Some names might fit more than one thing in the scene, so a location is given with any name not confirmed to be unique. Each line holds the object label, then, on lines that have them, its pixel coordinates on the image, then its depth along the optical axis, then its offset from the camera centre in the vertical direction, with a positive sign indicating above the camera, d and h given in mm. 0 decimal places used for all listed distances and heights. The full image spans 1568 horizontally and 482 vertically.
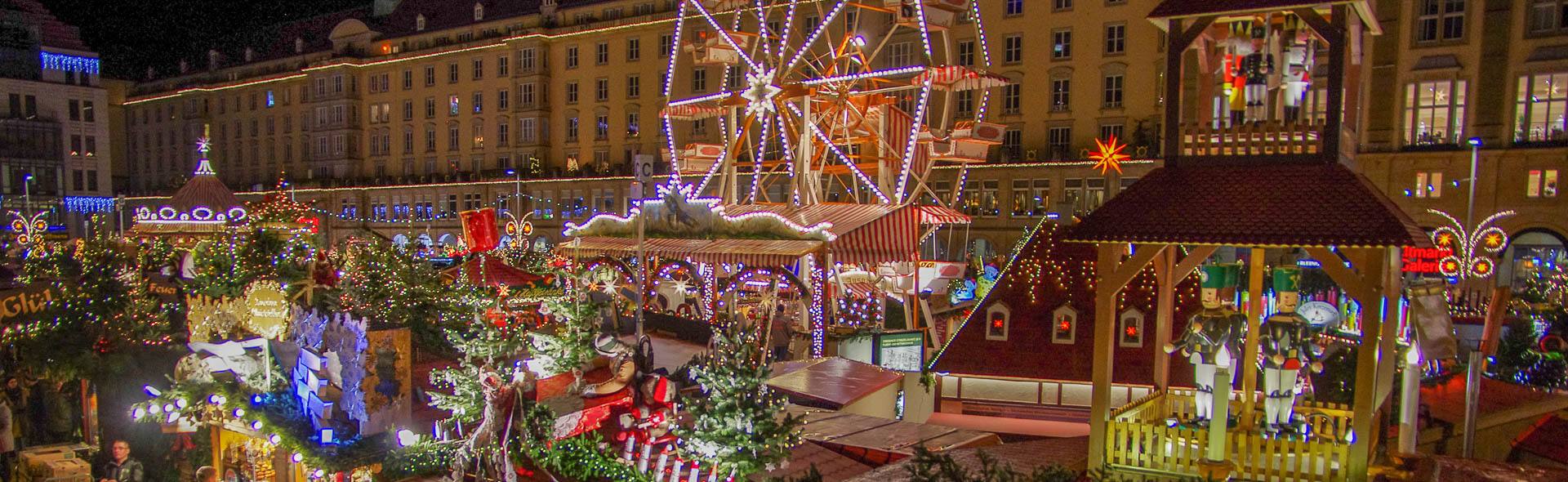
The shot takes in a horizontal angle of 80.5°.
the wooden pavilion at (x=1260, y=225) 8133 -284
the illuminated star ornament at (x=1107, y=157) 32641 +1223
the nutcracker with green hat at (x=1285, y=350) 8758 -1476
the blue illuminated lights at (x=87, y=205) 61438 -1992
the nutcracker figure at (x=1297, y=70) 8977 +1206
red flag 24188 -1259
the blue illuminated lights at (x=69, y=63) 60625 +7426
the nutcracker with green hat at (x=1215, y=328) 8969 -1311
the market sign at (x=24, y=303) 13422 -1906
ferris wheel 18047 +1633
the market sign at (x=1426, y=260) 14071 -1197
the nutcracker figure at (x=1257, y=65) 8922 +1242
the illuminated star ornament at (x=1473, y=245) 26516 -1511
